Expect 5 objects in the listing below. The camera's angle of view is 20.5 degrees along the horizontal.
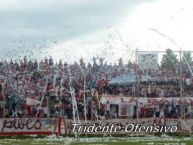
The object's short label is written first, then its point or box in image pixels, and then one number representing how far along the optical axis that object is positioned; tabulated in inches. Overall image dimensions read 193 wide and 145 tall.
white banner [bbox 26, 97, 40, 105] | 1288.0
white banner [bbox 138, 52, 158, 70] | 1223.5
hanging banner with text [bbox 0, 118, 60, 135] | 1252.5
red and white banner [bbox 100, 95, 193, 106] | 1298.0
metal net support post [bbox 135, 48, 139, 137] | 1232.8
